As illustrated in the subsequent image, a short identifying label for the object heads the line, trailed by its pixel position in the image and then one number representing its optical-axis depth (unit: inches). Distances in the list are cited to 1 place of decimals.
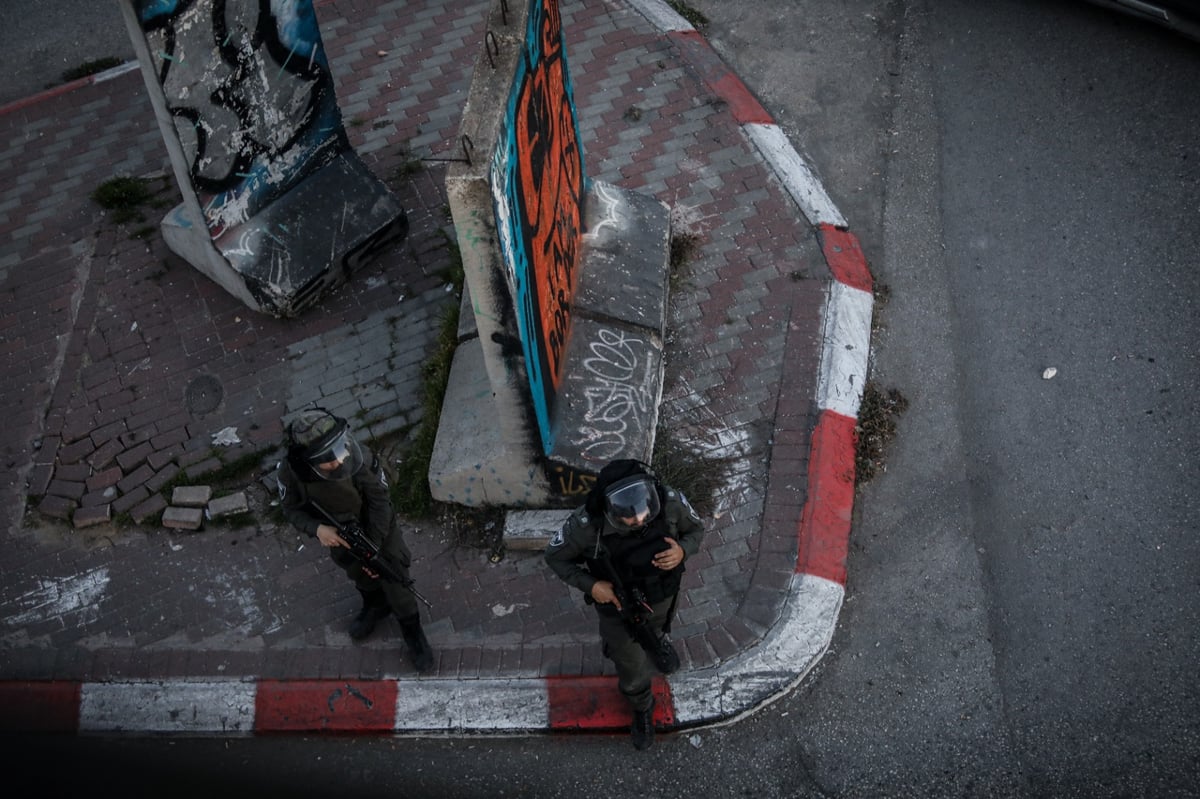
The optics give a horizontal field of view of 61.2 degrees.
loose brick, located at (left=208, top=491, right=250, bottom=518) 237.6
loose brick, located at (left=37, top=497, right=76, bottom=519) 242.5
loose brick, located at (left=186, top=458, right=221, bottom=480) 245.6
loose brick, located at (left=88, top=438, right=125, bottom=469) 250.6
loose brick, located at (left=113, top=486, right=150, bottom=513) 241.9
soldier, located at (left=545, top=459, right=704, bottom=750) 166.7
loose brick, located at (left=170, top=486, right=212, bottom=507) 239.6
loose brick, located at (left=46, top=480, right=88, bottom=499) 245.8
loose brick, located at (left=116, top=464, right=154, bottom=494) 245.6
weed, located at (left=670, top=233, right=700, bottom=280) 278.4
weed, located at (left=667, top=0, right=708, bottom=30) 349.1
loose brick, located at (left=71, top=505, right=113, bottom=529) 240.2
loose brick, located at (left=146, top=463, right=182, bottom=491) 245.1
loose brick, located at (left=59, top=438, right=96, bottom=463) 252.4
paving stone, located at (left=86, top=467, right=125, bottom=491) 246.7
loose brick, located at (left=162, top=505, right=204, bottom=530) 236.8
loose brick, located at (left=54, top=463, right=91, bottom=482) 248.7
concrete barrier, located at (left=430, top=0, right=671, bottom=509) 178.2
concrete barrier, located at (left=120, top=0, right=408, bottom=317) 234.2
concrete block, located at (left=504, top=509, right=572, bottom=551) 223.9
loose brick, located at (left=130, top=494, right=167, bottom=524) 239.9
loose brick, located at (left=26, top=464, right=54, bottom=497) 247.3
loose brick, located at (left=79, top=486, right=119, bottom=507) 243.4
